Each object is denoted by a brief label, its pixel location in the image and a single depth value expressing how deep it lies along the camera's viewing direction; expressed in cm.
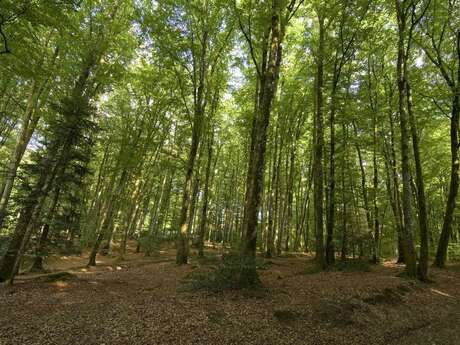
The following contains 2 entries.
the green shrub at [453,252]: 1617
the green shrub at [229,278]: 677
